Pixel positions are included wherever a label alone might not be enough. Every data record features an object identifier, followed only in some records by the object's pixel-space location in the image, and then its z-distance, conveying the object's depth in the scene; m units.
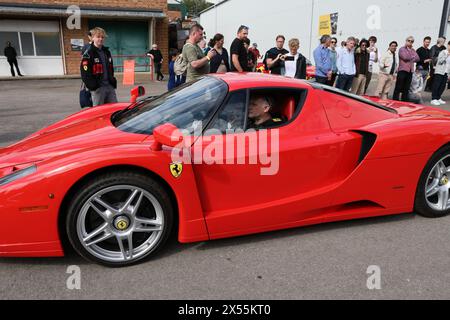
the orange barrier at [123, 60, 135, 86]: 15.11
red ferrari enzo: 2.41
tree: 95.10
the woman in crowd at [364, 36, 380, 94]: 10.80
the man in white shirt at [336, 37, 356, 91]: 8.75
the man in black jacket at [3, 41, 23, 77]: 16.55
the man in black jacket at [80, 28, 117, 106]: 5.39
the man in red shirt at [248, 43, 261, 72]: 8.55
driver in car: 2.94
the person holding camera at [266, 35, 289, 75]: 7.67
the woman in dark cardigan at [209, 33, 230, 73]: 6.48
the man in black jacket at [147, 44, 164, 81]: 16.88
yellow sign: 20.66
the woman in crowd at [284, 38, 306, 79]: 7.46
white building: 14.73
